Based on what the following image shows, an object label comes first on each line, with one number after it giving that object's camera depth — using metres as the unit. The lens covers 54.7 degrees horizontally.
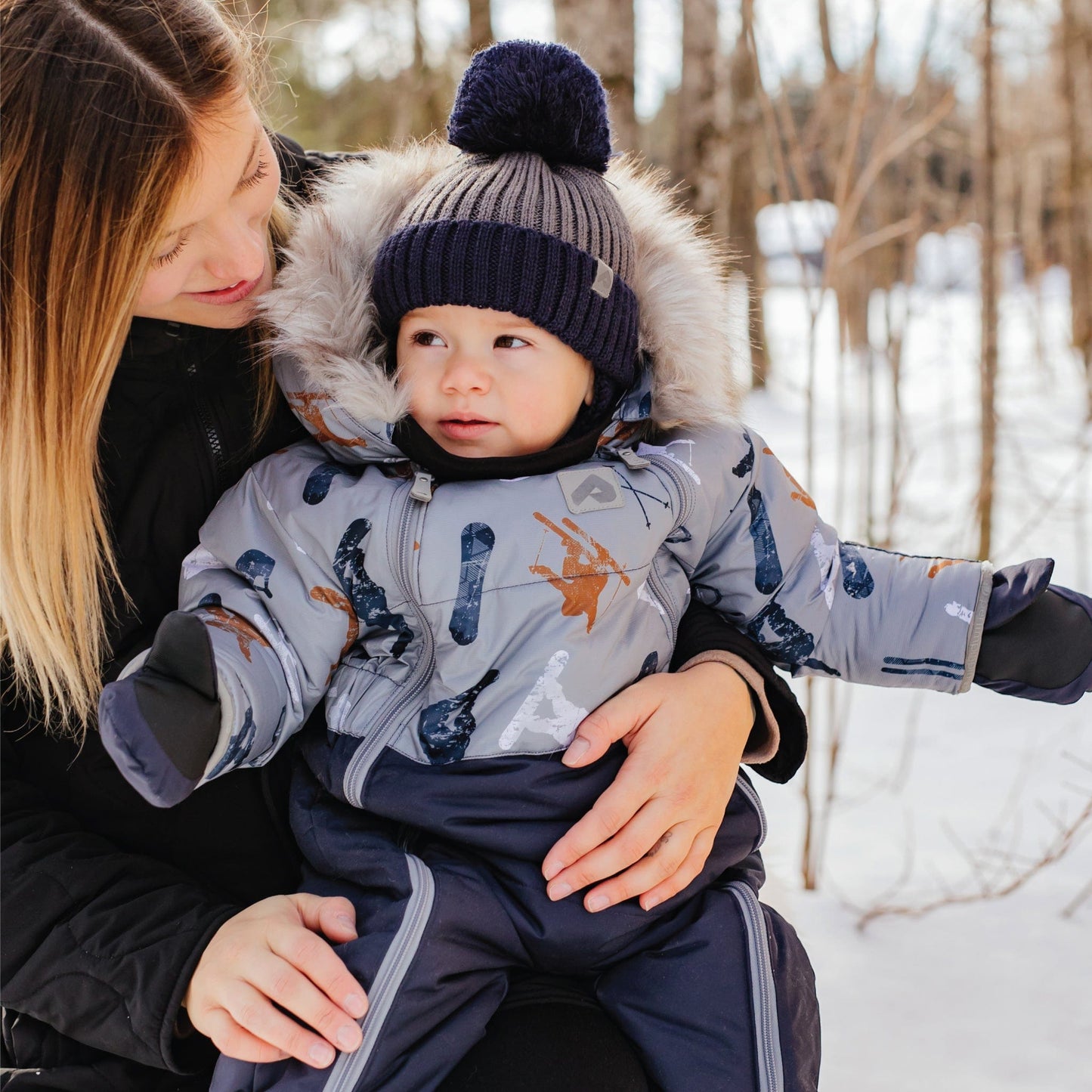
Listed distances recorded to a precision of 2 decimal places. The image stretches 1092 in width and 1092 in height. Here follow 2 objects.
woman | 1.17
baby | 1.21
